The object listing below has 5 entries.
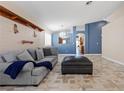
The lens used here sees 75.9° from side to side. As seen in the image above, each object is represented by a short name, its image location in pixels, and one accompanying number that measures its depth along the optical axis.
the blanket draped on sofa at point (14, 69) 1.87
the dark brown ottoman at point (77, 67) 2.69
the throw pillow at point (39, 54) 3.41
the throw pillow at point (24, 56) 2.56
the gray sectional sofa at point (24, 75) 1.95
